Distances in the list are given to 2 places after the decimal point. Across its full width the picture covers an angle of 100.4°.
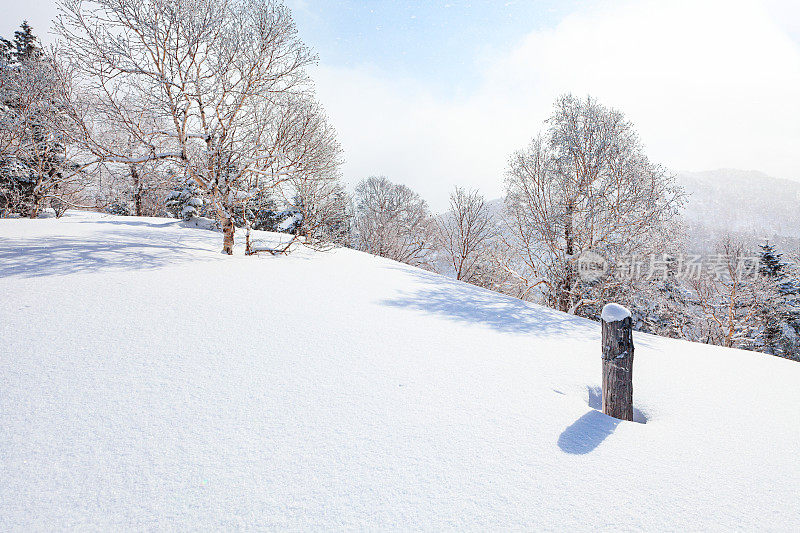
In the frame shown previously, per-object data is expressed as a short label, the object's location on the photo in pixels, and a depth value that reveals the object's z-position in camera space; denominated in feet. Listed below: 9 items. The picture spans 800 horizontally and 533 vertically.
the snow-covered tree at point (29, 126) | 24.31
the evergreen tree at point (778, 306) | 52.42
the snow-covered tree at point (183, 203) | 65.21
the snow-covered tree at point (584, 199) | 33.71
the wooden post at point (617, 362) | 9.20
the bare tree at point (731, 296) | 49.90
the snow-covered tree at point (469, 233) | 63.10
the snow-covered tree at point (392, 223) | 77.82
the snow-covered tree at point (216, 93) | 23.45
